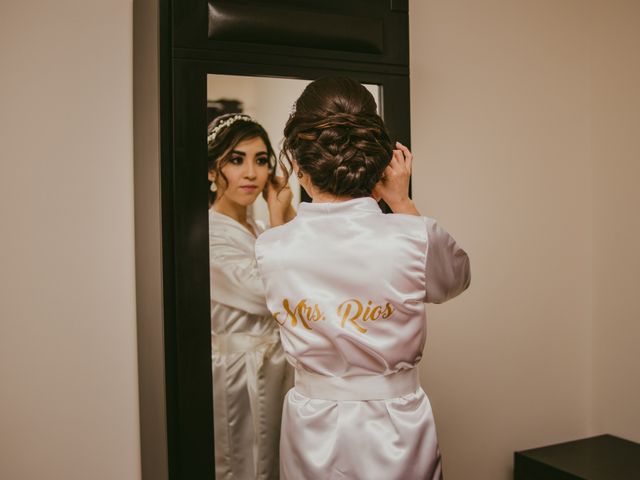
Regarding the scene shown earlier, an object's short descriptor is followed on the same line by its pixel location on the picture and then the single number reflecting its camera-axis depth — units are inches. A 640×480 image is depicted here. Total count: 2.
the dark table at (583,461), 75.6
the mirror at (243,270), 50.9
